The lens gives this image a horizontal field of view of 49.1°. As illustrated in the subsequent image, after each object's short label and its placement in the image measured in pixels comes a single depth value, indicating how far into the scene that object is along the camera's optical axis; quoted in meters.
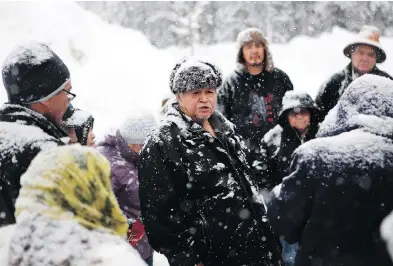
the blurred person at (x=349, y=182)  2.07
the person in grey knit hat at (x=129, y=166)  3.55
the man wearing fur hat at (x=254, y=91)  4.88
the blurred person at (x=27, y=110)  1.96
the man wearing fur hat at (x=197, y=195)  2.50
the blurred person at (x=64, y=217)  1.47
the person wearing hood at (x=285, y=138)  4.47
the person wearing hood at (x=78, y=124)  2.71
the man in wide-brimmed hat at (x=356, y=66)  4.86
